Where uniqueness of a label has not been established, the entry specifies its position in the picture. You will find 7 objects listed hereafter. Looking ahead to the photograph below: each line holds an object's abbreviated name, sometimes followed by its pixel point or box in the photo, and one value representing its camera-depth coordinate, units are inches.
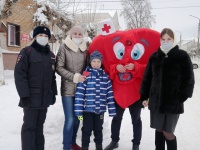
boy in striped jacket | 148.3
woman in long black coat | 128.5
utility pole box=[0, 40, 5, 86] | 403.6
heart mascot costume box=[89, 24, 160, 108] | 159.2
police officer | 129.7
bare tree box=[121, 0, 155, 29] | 1429.6
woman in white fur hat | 151.9
